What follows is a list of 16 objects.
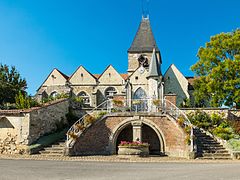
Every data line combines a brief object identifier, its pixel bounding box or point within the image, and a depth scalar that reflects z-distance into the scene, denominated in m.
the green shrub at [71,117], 15.82
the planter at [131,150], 11.58
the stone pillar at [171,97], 18.41
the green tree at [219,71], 17.96
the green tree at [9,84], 21.10
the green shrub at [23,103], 14.10
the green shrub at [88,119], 13.09
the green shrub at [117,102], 14.36
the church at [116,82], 24.94
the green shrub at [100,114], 13.55
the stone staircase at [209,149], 11.16
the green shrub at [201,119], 14.29
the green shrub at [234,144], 11.39
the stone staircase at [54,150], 11.83
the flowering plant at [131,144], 11.69
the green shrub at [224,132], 12.70
